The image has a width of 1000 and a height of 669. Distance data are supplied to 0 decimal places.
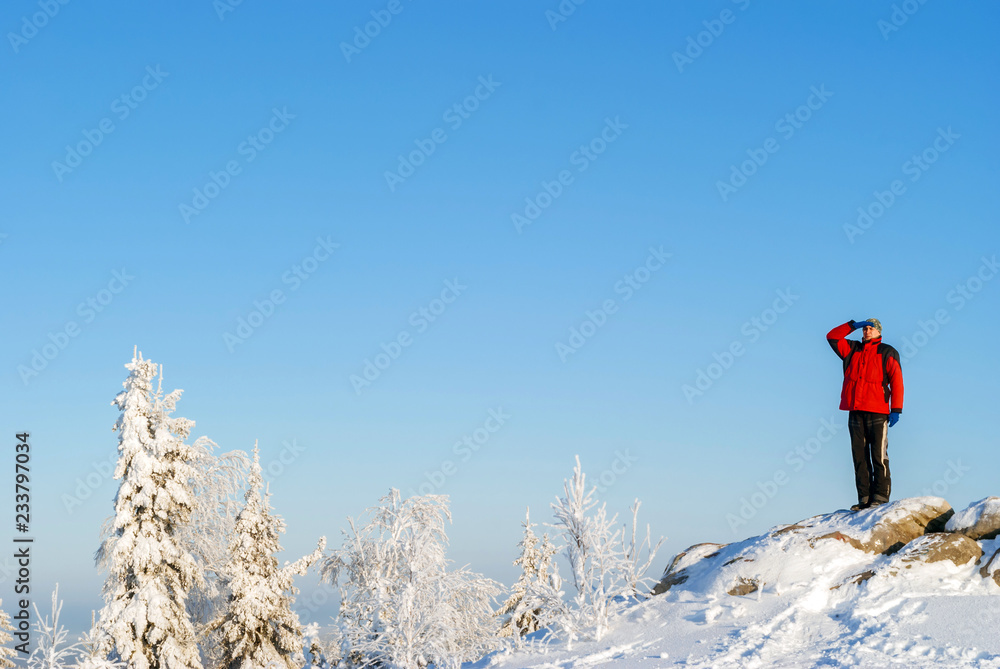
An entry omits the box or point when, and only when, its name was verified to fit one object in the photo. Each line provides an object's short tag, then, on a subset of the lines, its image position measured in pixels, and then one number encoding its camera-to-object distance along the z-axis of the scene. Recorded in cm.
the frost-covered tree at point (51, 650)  1778
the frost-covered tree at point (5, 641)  2061
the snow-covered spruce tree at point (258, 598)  2188
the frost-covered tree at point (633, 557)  1262
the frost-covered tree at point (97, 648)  1898
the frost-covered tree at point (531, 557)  3291
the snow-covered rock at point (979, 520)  1283
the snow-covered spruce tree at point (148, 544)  1997
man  1404
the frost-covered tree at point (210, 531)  2381
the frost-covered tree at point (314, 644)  2234
